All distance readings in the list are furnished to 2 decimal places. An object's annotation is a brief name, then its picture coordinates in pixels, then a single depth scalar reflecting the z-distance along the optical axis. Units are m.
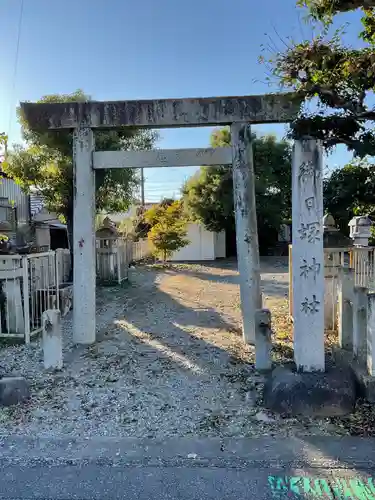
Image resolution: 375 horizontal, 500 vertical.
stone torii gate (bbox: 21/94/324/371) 6.25
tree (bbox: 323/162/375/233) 5.47
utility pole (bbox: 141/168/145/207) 15.91
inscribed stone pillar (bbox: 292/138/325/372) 4.10
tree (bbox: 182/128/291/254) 20.88
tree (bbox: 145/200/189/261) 18.44
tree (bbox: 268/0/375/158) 4.09
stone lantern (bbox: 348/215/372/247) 8.34
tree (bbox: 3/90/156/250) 11.51
